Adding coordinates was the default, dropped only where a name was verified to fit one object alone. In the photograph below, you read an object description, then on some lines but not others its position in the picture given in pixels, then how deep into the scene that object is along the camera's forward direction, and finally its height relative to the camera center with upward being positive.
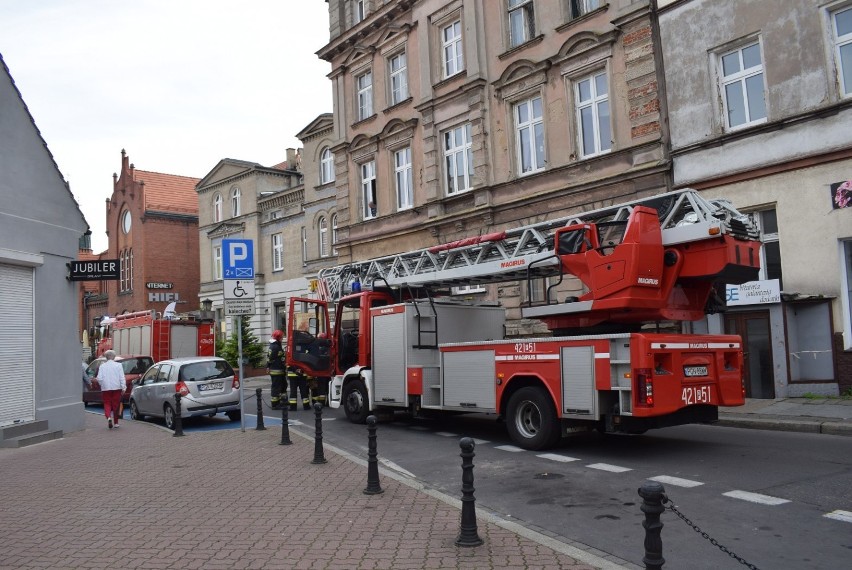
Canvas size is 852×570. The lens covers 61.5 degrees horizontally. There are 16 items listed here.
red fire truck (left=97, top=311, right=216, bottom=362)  26.12 +0.35
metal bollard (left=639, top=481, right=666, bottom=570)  3.96 -1.12
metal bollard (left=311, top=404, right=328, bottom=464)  9.38 -1.40
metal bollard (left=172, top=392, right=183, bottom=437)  13.09 -1.43
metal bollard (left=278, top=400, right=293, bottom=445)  11.19 -1.40
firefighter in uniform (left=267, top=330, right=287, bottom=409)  16.94 -0.62
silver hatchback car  15.23 -0.93
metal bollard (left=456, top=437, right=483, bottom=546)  5.66 -1.39
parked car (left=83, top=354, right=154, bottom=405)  20.36 -0.67
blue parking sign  12.70 +1.51
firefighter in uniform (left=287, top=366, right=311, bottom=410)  16.97 -1.08
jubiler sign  14.09 +1.58
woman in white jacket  14.76 -0.77
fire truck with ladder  9.05 -0.09
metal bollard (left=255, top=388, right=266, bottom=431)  12.83 -1.36
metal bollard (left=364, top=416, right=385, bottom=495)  7.62 -1.42
